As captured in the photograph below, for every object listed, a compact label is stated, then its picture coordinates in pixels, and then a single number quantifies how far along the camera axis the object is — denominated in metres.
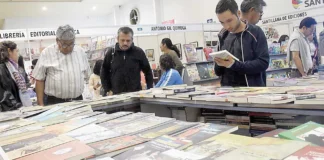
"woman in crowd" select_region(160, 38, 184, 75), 4.98
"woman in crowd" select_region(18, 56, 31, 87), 4.62
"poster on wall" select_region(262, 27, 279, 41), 6.76
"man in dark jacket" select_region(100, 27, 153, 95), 3.16
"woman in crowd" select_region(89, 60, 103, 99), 5.59
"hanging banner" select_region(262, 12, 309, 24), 5.52
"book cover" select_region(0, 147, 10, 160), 1.04
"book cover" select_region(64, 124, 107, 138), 1.30
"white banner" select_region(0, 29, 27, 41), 4.72
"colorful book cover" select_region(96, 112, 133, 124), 1.60
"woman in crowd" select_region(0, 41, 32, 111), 3.15
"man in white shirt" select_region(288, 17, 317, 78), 3.82
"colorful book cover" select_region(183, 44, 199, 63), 5.83
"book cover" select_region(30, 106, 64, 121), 1.96
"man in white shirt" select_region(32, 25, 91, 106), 2.75
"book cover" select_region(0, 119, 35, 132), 1.66
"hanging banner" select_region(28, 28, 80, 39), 4.89
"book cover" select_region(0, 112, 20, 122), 2.00
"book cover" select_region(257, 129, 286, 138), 1.17
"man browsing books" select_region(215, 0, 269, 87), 2.19
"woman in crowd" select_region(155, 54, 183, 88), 3.85
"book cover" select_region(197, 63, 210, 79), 5.60
